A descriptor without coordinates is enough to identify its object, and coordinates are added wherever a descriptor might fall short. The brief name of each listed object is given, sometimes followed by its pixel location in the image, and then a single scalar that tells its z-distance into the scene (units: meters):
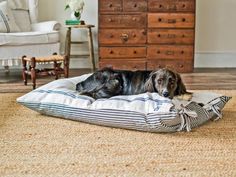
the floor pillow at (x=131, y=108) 2.16
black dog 2.52
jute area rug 1.71
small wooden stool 3.79
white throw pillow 4.52
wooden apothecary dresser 4.68
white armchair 4.16
